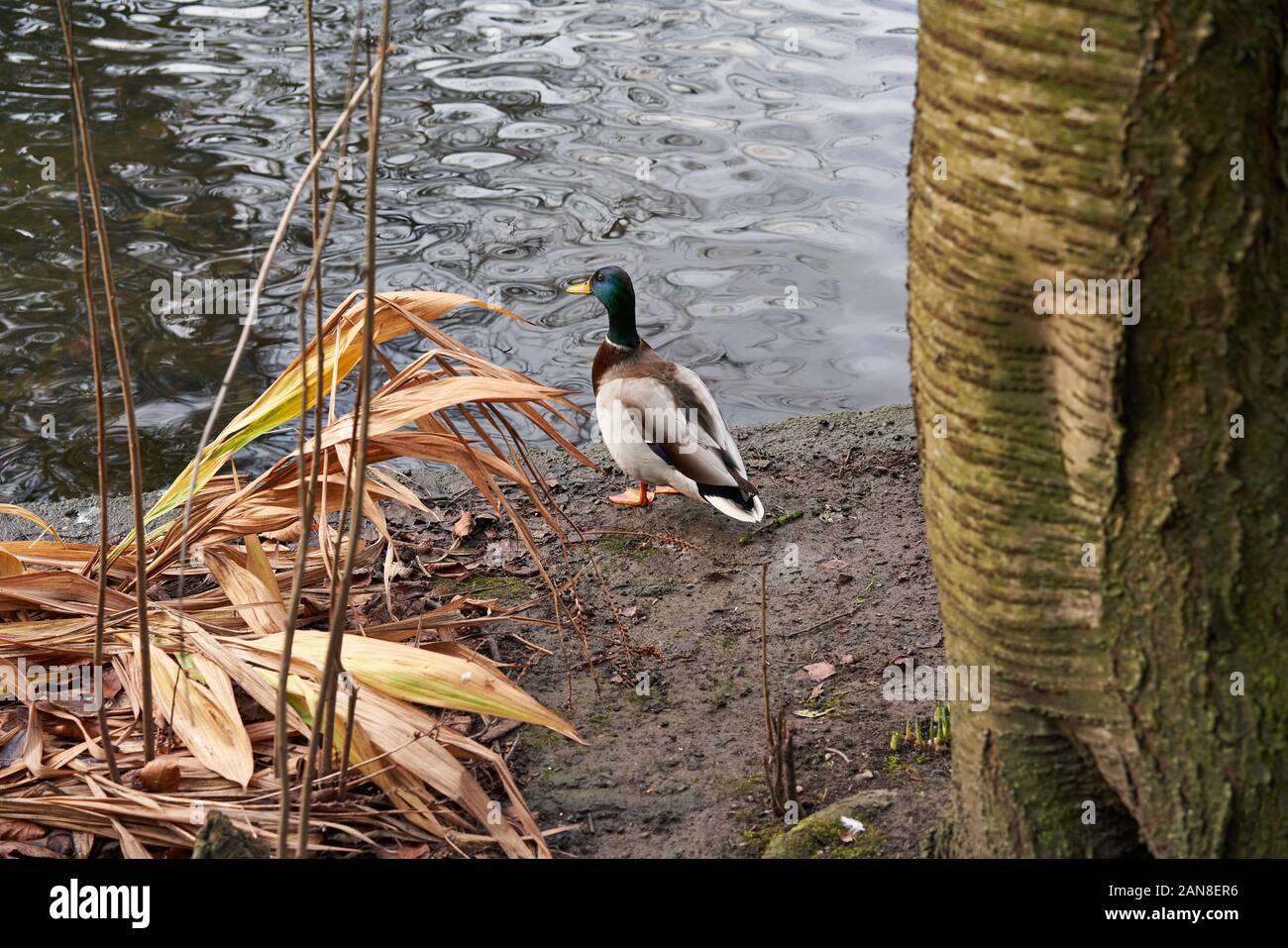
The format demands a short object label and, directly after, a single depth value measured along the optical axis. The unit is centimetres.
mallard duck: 456
